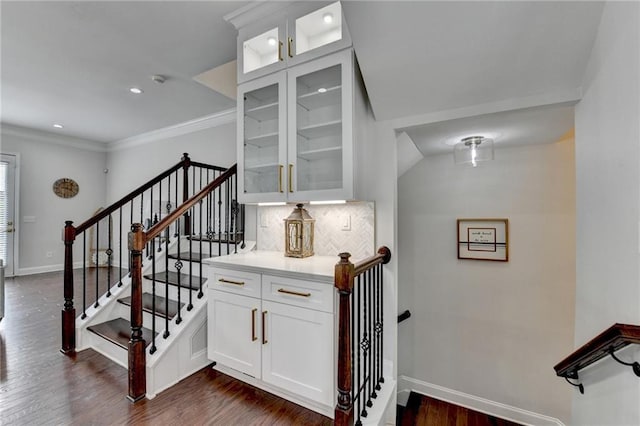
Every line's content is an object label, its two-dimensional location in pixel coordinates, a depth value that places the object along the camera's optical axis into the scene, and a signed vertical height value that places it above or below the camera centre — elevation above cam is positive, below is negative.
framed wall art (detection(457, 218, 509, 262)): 2.89 -0.25
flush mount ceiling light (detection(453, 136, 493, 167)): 2.38 +0.55
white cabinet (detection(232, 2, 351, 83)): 1.96 +1.34
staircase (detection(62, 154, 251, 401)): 1.86 -0.81
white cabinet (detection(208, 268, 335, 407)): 1.69 -0.76
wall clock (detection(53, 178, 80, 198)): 5.58 +0.55
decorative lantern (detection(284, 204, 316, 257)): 2.27 -0.15
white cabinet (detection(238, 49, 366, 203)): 1.89 +0.63
